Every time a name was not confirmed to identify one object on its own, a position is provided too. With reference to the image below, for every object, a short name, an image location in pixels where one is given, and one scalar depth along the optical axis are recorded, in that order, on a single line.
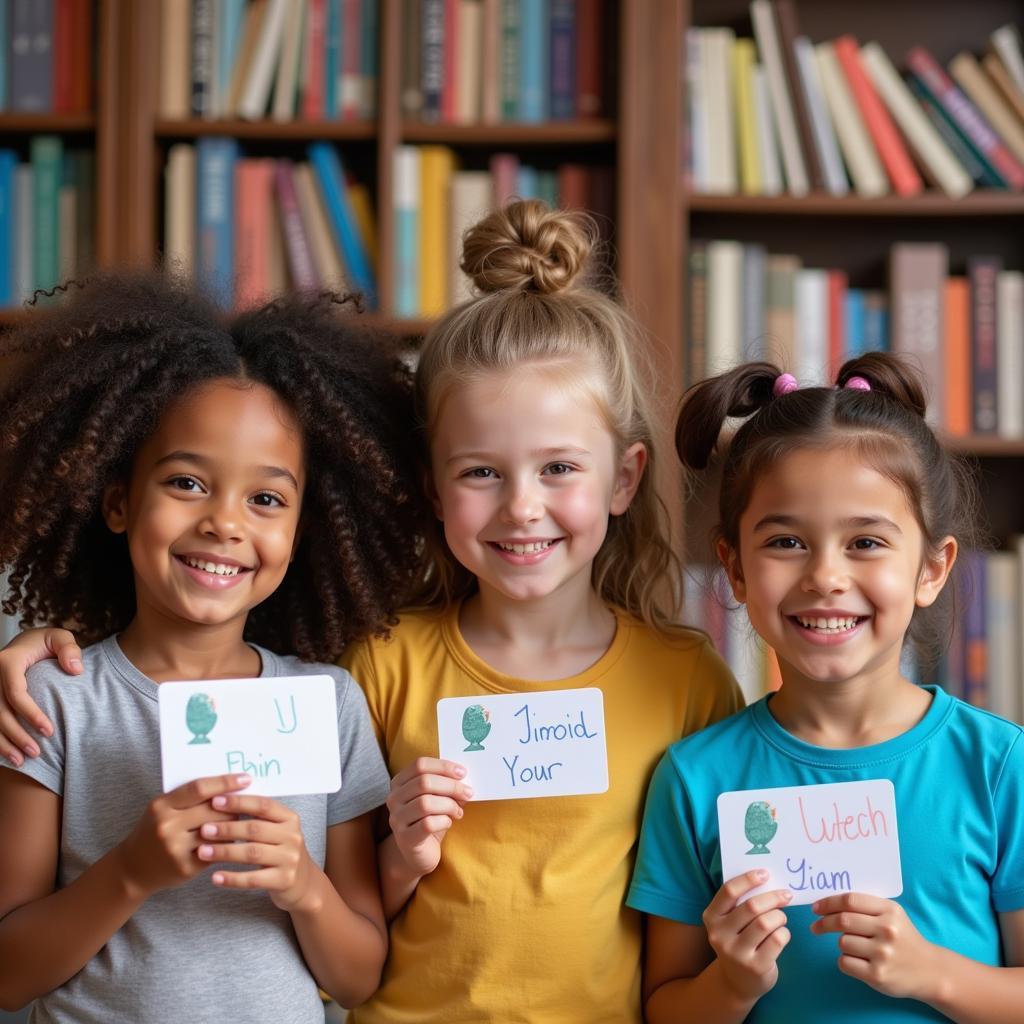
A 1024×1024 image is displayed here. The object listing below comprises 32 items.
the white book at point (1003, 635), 2.35
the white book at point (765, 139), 2.34
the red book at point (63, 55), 2.38
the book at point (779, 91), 2.34
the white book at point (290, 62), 2.36
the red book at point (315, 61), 2.36
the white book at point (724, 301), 2.37
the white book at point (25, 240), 2.42
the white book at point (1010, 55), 2.31
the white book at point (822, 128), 2.33
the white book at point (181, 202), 2.37
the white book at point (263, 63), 2.35
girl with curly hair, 1.09
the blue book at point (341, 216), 2.37
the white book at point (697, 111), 2.33
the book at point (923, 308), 2.35
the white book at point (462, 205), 2.36
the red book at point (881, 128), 2.33
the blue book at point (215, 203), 2.37
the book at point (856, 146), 2.34
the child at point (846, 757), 1.06
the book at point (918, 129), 2.33
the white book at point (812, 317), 2.39
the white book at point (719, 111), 2.34
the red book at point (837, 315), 2.40
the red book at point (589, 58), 2.35
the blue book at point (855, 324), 2.40
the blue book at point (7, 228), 2.42
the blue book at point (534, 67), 2.35
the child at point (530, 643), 1.20
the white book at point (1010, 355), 2.35
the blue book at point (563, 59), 2.36
